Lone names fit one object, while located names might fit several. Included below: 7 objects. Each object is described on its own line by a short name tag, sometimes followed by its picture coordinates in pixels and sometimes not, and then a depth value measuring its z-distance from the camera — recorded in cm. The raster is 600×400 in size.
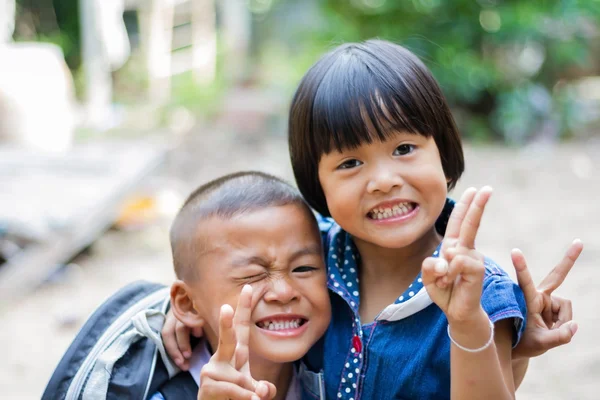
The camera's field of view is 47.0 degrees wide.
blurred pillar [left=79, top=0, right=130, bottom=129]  873
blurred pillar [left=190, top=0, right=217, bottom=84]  1017
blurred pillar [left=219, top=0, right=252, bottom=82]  1043
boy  170
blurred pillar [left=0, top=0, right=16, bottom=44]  854
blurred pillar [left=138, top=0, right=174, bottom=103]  951
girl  160
